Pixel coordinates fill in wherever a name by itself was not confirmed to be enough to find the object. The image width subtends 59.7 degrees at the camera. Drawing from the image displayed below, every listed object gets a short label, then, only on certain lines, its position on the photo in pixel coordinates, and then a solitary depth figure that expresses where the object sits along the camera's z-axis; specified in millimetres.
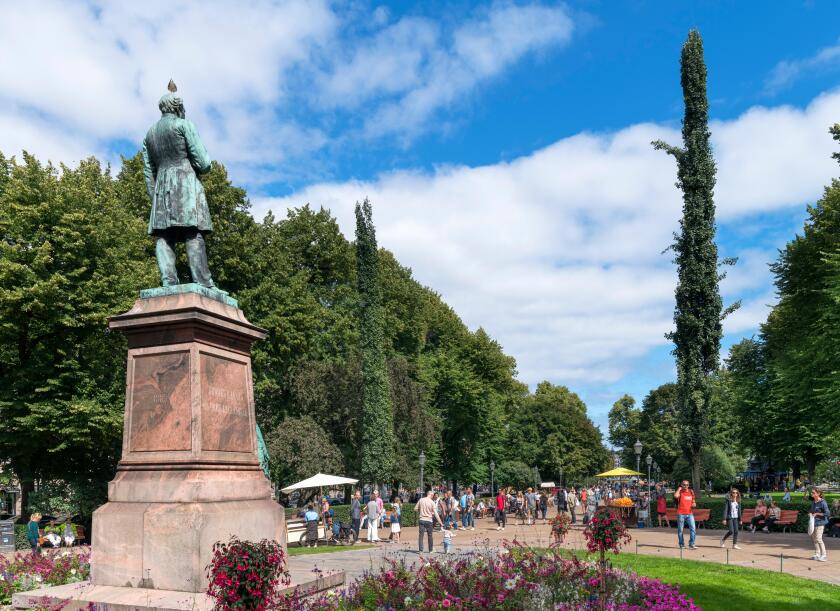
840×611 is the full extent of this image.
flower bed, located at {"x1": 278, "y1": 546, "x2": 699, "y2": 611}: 7855
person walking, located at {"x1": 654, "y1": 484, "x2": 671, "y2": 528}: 28734
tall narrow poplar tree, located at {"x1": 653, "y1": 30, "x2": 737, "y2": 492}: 29875
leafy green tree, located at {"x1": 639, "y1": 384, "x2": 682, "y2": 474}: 77375
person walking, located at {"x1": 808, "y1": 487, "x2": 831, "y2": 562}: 16688
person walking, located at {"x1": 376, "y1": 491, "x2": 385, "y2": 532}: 25834
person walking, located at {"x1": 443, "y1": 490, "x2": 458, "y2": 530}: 25609
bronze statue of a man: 9961
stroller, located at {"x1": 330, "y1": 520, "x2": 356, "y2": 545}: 23967
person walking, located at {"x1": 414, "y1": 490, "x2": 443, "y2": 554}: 17906
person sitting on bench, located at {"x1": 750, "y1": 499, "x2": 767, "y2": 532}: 25392
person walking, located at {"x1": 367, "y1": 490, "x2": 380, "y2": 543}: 24344
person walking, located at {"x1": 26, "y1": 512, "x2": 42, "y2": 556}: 20531
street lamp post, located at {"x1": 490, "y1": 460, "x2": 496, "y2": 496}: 60222
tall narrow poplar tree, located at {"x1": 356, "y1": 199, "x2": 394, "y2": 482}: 38219
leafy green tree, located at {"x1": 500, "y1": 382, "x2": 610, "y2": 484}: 79488
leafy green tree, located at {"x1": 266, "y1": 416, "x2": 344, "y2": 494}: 33781
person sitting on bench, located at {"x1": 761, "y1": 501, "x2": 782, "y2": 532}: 25109
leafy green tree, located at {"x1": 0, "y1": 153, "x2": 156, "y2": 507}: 23688
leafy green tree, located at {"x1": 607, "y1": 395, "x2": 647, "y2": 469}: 104125
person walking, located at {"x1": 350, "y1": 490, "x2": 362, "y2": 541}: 24672
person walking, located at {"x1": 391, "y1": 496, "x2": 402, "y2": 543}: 25297
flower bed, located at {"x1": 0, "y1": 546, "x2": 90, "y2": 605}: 9344
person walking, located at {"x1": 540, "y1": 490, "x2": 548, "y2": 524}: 39594
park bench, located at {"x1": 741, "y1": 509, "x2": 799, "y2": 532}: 25016
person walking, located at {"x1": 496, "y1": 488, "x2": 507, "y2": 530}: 30916
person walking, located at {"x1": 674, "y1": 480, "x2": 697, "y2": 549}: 18895
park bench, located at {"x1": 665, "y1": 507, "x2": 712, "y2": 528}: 26703
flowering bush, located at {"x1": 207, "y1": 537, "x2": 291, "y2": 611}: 5453
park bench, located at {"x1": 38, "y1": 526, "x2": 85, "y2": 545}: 24011
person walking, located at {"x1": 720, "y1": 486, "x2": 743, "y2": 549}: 19000
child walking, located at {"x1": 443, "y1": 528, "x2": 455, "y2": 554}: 18344
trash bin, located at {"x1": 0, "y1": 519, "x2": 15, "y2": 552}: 22516
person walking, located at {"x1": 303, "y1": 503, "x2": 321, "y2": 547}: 23188
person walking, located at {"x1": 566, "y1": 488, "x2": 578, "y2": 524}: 36019
